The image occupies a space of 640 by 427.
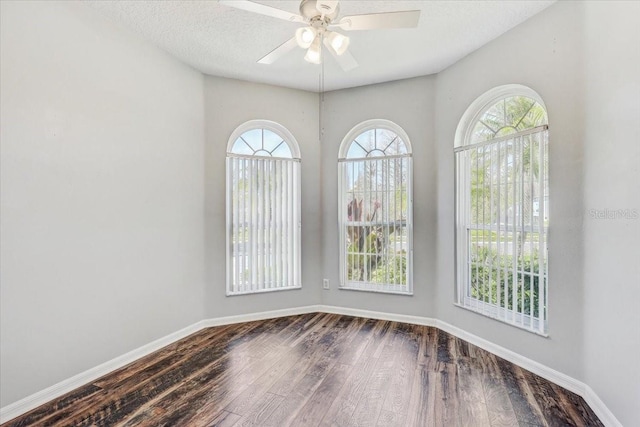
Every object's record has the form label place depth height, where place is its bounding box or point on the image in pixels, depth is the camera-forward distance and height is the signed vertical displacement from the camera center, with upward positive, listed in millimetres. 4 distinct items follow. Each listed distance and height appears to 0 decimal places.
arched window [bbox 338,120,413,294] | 3666 +49
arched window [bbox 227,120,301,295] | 3633 +50
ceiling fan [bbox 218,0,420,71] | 1716 +1134
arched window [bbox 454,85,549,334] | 2500 +52
